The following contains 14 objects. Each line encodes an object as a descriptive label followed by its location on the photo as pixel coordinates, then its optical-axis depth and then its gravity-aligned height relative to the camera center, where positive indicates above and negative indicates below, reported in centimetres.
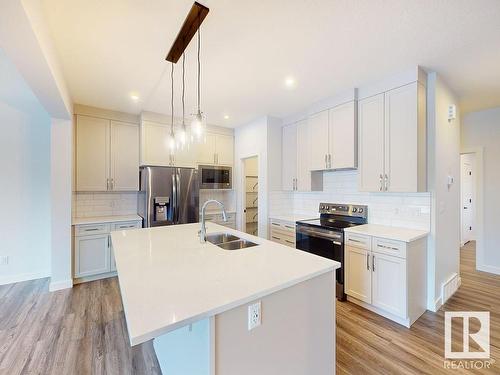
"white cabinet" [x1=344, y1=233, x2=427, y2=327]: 227 -94
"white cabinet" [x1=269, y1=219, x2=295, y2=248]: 351 -72
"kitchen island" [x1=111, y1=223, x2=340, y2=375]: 101 -53
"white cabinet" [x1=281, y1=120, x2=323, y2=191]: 368 +42
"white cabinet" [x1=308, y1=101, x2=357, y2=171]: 298 +67
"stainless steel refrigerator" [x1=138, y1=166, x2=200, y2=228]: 367 -15
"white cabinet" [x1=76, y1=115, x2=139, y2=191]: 355 +50
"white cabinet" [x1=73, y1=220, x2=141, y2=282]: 331 -95
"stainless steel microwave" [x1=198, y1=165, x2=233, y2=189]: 438 +19
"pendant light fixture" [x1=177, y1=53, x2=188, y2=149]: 214 +49
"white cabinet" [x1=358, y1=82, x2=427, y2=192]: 244 +52
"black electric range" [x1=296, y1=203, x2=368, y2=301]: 281 -57
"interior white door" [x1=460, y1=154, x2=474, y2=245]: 541 -27
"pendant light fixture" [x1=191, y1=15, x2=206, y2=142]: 190 +51
